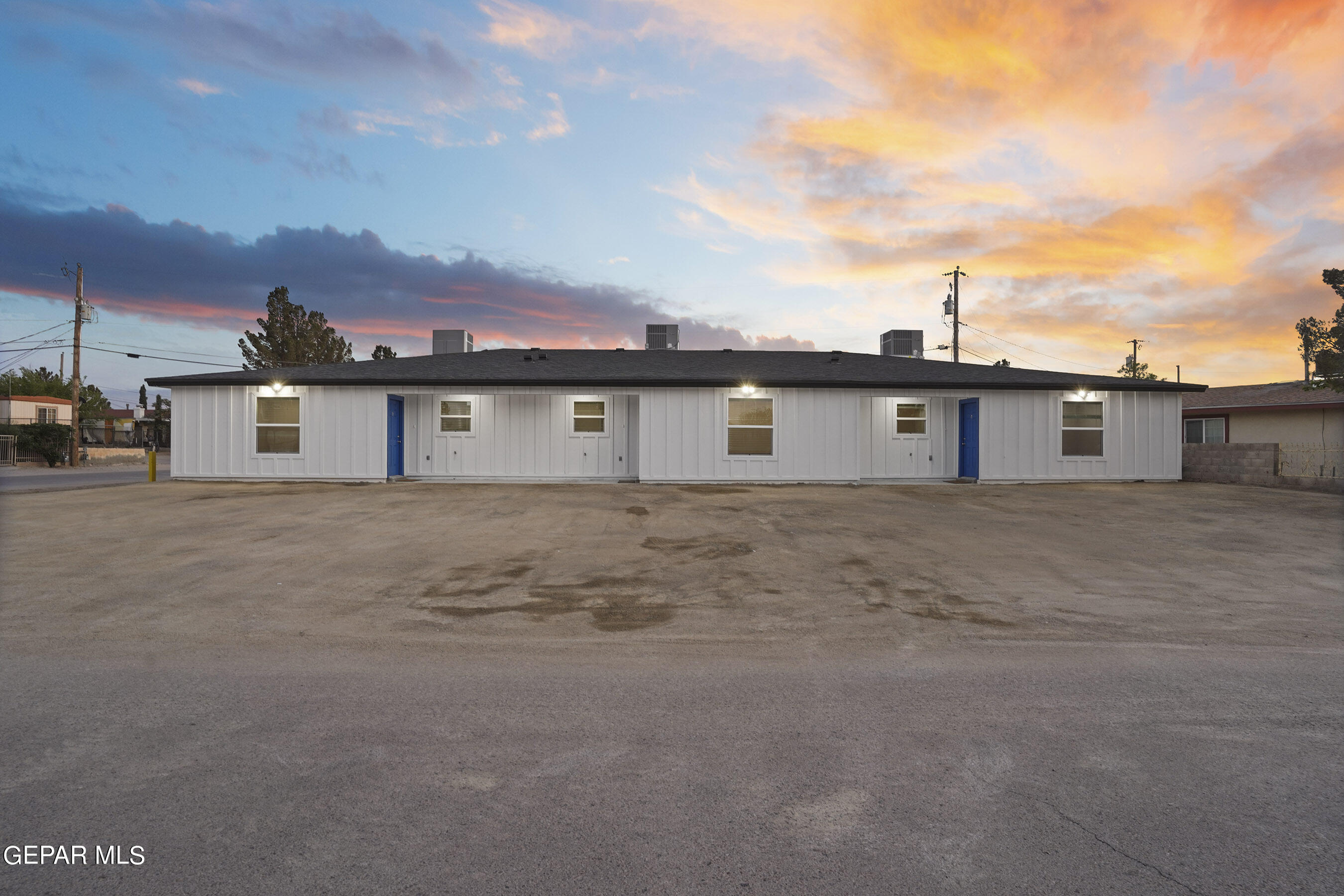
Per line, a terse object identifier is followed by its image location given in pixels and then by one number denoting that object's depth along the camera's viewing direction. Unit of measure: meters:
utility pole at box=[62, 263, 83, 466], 27.67
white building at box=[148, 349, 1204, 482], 16.94
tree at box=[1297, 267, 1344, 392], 17.94
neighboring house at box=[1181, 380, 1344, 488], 16.27
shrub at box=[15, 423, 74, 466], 27.86
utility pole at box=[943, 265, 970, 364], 32.00
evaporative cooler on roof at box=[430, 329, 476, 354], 23.70
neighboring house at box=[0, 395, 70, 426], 50.31
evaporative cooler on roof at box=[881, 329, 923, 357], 23.39
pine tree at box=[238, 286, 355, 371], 40.25
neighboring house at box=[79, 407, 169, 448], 54.88
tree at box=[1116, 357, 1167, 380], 55.75
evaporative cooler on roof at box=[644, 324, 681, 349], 23.86
